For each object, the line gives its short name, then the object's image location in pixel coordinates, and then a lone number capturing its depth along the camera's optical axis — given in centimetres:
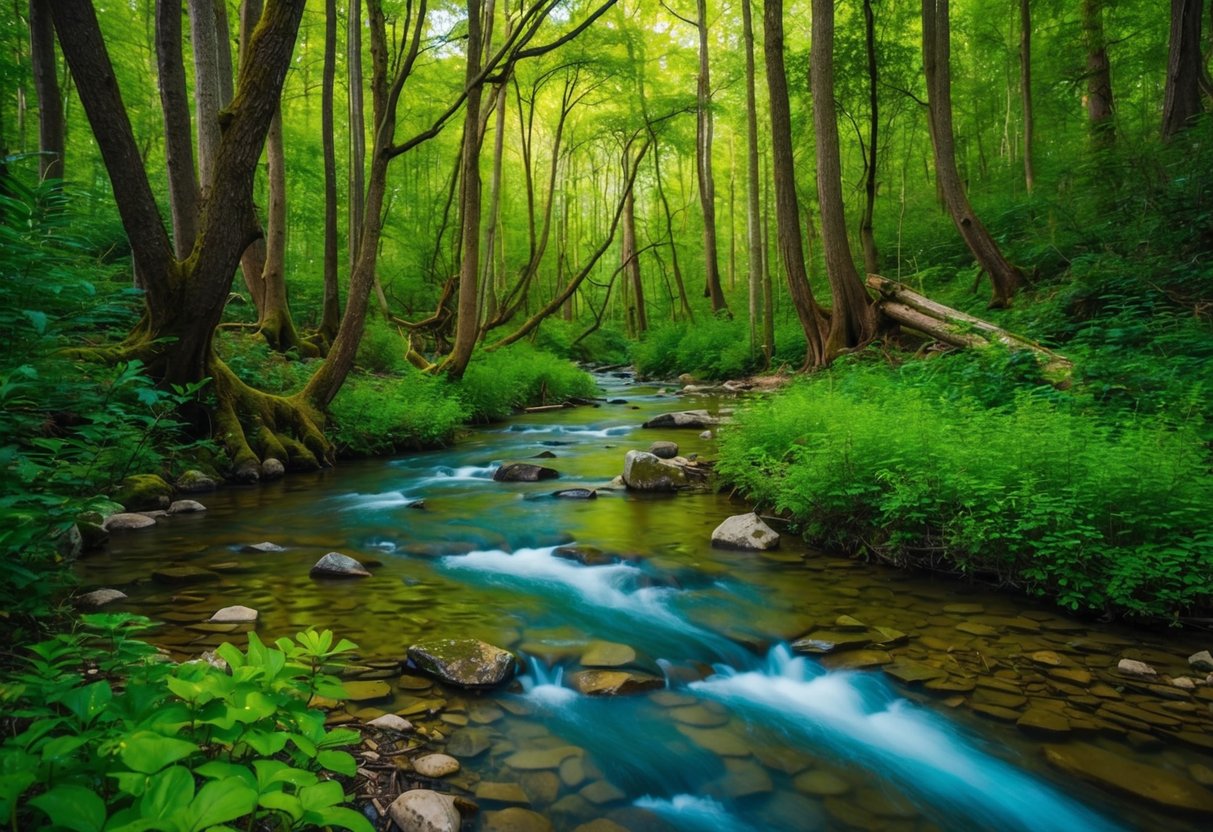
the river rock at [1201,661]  351
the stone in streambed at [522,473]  886
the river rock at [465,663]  347
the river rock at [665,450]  940
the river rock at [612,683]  358
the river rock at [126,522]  604
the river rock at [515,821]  243
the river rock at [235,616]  404
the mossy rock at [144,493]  668
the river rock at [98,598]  409
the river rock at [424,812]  229
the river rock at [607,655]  389
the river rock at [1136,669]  347
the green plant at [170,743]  143
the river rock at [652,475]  797
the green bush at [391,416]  1048
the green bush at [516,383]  1420
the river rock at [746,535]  580
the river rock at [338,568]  509
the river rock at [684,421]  1220
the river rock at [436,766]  267
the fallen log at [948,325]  724
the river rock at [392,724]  291
